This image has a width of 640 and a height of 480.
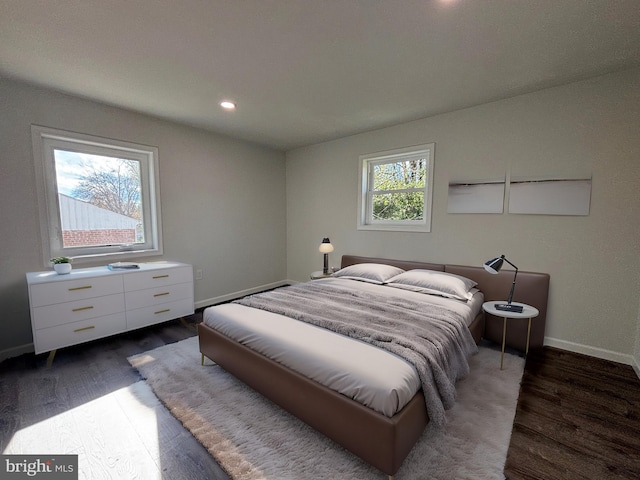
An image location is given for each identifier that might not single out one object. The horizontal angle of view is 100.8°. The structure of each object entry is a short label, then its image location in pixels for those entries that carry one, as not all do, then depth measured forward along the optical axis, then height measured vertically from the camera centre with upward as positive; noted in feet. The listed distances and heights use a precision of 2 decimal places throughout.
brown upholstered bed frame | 3.98 -3.28
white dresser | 7.13 -2.57
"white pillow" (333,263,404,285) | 9.93 -2.04
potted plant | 7.79 -1.41
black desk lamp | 7.39 -1.34
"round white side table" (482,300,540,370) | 7.11 -2.50
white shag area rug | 4.38 -4.13
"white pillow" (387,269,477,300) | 8.22 -2.09
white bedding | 4.16 -2.53
